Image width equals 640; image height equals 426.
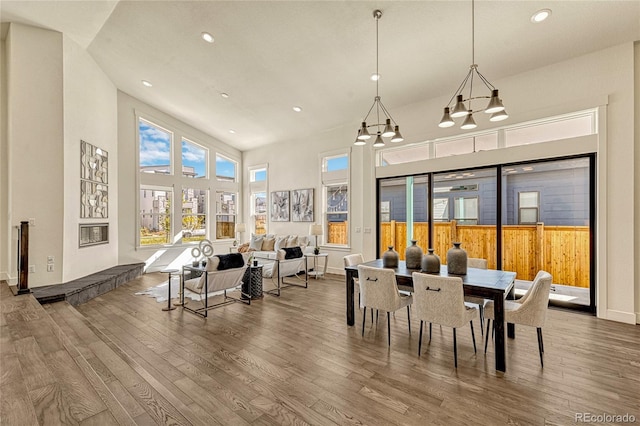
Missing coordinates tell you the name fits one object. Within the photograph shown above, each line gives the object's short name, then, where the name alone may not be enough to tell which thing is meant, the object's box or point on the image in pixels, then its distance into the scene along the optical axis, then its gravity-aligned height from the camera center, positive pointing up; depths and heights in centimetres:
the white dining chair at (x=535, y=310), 267 -94
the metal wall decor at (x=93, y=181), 550 +65
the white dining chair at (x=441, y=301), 269 -87
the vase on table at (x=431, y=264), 329 -61
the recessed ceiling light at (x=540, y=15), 337 +236
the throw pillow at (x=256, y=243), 799 -85
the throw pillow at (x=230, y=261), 436 -76
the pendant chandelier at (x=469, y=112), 253 +94
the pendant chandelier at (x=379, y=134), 327 +93
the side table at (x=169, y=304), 442 -141
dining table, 264 -75
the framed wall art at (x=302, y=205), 779 +21
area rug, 512 -151
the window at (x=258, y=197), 921 +51
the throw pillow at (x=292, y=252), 570 -82
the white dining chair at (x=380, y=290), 318 -89
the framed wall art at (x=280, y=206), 839 +20
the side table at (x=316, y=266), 683 -135
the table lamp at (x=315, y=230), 704 -43
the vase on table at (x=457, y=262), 321 -56
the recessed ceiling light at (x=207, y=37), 448 +279
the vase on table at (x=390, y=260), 372 -62
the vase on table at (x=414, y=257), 359 -56
